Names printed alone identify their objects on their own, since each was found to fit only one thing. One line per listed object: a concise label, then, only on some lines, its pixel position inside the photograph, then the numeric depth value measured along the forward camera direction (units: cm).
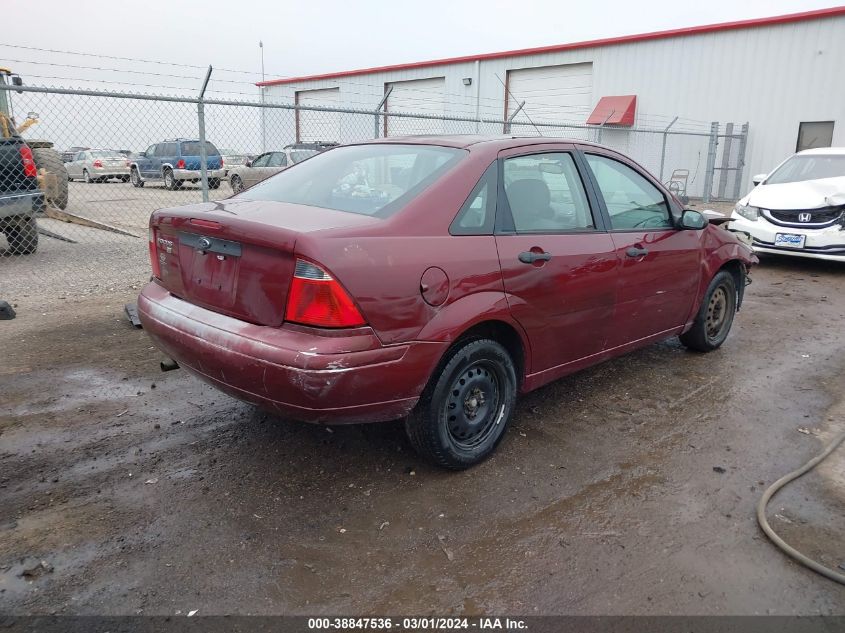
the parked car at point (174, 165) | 1973
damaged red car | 268
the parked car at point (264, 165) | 1879
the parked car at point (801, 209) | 831
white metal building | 1691
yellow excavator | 844
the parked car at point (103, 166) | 2495
